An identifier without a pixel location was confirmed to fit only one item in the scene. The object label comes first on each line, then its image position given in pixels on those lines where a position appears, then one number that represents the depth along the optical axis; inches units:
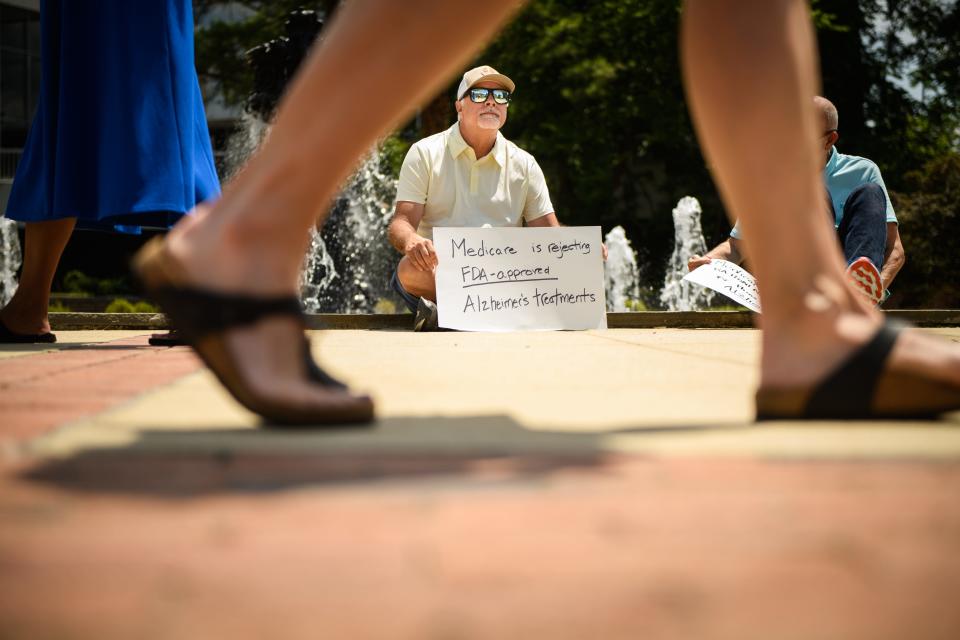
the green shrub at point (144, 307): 440.5
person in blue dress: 124.5
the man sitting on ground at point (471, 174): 213.3
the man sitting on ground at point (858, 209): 177.3
